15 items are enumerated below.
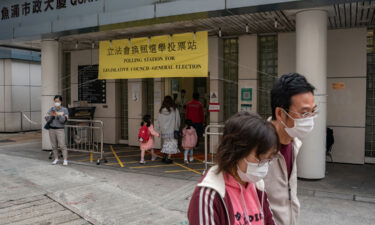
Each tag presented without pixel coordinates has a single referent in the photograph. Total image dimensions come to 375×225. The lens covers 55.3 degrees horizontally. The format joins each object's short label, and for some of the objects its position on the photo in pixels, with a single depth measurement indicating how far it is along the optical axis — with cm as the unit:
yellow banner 854
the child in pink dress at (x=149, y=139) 943
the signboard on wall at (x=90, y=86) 1293
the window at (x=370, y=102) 907
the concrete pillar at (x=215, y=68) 1041
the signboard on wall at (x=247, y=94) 1014
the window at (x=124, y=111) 1284
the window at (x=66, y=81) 1376
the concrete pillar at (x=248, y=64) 1000
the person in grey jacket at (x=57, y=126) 904
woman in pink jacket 173
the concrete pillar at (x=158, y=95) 1167
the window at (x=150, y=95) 1221
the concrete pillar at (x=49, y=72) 1083
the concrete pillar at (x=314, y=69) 731
